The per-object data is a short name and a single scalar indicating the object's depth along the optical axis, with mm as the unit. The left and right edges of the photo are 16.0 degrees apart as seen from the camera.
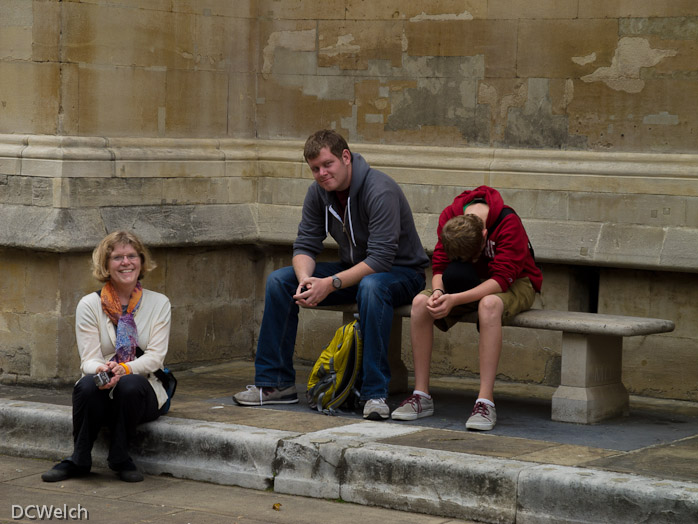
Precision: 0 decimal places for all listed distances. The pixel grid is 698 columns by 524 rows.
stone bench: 12594
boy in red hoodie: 12520
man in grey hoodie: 12980
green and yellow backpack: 12972
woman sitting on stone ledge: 11482
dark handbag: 12149
